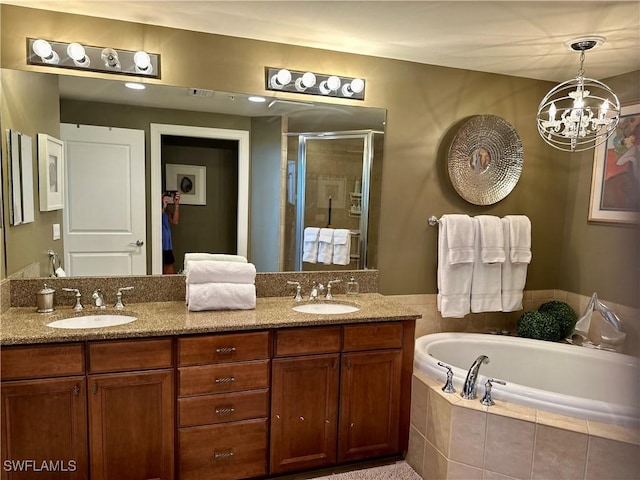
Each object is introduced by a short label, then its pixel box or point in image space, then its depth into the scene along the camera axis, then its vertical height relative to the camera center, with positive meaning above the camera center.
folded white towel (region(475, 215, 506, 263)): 2.89 -0.21
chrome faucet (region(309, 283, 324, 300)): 2.62 -0.53
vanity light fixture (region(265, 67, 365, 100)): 2.51 +0.72
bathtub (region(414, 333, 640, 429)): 2.51 -0.96
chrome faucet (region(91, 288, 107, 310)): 2.22 -0.54
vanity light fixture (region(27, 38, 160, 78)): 2.11 +0.69
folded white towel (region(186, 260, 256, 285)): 2.22 -0.38
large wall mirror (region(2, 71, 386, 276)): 2.28 +0.16
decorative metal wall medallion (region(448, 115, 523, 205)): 2.91 +0.34
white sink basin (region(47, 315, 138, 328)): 2.07 -0.62
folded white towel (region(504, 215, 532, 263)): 2.97 -0.20
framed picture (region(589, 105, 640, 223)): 2.38 +0.26
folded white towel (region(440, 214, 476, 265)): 2.83 -0.19
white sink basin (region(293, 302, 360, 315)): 2.51 -0.61
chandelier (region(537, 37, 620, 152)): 2.25 +0.52
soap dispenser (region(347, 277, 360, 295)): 2.77 -0.53
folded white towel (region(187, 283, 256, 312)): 2.20 -0.50
